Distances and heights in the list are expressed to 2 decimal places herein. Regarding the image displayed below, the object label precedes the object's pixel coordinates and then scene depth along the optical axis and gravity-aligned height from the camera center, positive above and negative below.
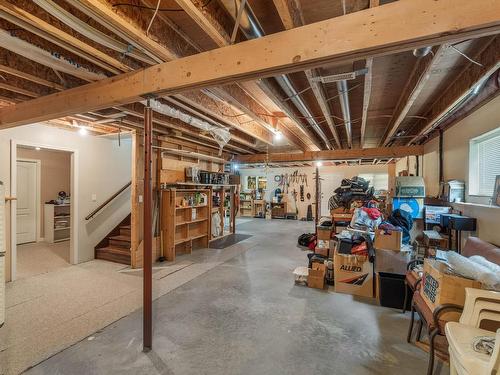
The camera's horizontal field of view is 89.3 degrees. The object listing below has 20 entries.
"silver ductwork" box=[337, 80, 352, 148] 2.62 +1.03
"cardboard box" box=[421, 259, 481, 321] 1.66 -0.68
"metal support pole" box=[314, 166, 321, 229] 5.72 -0.04
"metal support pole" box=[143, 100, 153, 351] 2.22 -0.43
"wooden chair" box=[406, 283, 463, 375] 1.64 -0.91
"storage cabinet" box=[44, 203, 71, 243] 6.41 -0.98
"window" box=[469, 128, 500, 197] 2.80 +0.31
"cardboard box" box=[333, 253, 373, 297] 3.30 -1.16
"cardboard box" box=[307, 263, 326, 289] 3.53 -1.27
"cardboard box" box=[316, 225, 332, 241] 4.60 -0.84
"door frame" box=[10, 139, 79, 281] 3.81 -0.24
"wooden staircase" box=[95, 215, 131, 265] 4.77 -1.24
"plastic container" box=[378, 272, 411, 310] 2.96 -1.23
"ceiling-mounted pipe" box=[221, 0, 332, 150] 1.57 +1.07
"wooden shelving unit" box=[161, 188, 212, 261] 4.99 -0.77
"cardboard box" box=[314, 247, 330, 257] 4.20 -1.07
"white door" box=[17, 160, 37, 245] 6.08 -0.40
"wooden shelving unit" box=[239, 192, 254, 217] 12.29 -0.90
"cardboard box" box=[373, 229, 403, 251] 3.21 -0.68
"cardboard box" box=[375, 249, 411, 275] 3.15 -0.92
